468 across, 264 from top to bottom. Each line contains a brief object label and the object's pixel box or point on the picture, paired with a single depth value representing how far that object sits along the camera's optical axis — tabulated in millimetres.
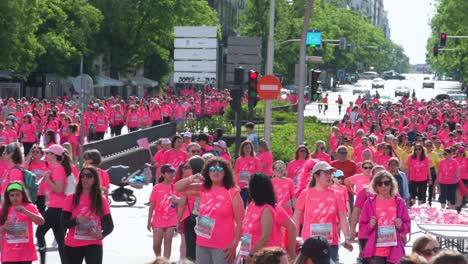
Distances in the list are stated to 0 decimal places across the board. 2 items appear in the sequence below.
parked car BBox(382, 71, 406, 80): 197438
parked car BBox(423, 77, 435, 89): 156000
